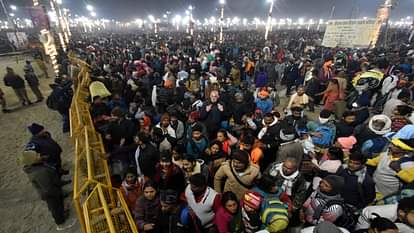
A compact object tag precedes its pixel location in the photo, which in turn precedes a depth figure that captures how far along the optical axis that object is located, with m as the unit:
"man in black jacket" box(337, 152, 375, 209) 3.16
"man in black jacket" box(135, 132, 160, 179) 4.21
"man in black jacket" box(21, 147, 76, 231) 3.95
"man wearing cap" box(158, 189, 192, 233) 2.80
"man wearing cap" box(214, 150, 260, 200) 3.21
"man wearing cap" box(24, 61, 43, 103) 10.49
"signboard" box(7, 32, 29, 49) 26.31
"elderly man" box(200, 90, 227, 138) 5.70
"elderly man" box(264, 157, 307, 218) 3.25
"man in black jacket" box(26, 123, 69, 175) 4.71
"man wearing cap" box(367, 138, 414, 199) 3.10
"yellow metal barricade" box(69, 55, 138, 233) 2.76
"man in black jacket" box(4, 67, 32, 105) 9.66
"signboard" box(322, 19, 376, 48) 13.97
